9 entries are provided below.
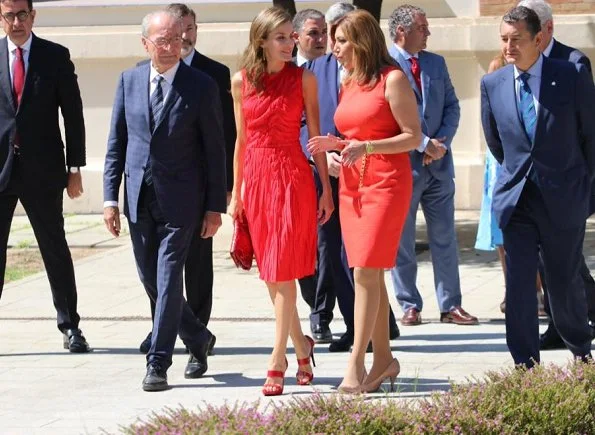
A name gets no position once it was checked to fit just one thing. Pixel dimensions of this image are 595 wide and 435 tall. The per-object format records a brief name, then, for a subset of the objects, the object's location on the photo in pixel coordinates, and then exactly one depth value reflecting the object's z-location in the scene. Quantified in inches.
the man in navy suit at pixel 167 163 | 613.3
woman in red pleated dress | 598.5
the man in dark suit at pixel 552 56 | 634.2
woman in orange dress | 588.1
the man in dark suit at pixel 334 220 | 687.1
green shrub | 428.1
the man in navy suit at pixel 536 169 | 581.6
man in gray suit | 756.0
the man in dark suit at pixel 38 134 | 703.1
